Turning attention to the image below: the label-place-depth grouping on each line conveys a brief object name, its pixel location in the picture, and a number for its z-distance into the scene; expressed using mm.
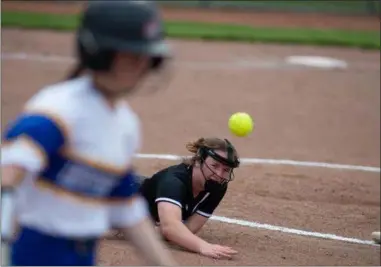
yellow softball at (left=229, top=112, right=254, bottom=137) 13146
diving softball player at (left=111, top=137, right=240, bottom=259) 10250
